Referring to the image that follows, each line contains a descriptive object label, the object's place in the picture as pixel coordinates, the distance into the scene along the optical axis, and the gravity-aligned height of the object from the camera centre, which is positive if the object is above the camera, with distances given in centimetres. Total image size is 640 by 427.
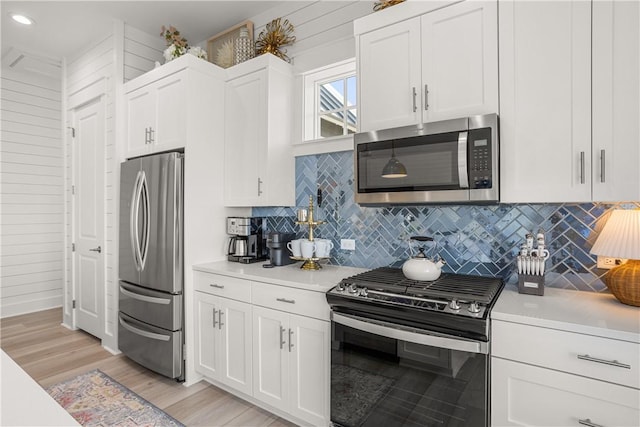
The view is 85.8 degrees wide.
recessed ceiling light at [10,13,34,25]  309 +177
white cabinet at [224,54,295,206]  268 +62
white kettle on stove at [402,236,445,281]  183 -31
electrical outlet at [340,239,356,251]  255 -25
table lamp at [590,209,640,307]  146 -17
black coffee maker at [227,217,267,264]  280 -24
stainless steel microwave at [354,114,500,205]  170 +26
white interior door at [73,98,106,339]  345 -5
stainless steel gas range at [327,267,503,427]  145 -65
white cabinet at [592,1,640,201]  142 +46
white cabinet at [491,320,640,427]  122 -64
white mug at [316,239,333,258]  245 -26
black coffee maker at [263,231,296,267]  260 -28
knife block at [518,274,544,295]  168 -37
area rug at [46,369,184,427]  219 -133
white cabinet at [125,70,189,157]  270 +81
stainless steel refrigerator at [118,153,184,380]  259 -41
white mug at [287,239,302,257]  246 -26
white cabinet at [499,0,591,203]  152 +51
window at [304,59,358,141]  275 +90
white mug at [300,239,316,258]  243 -26
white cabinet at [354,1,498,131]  175 +82
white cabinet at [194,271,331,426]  196 -84
